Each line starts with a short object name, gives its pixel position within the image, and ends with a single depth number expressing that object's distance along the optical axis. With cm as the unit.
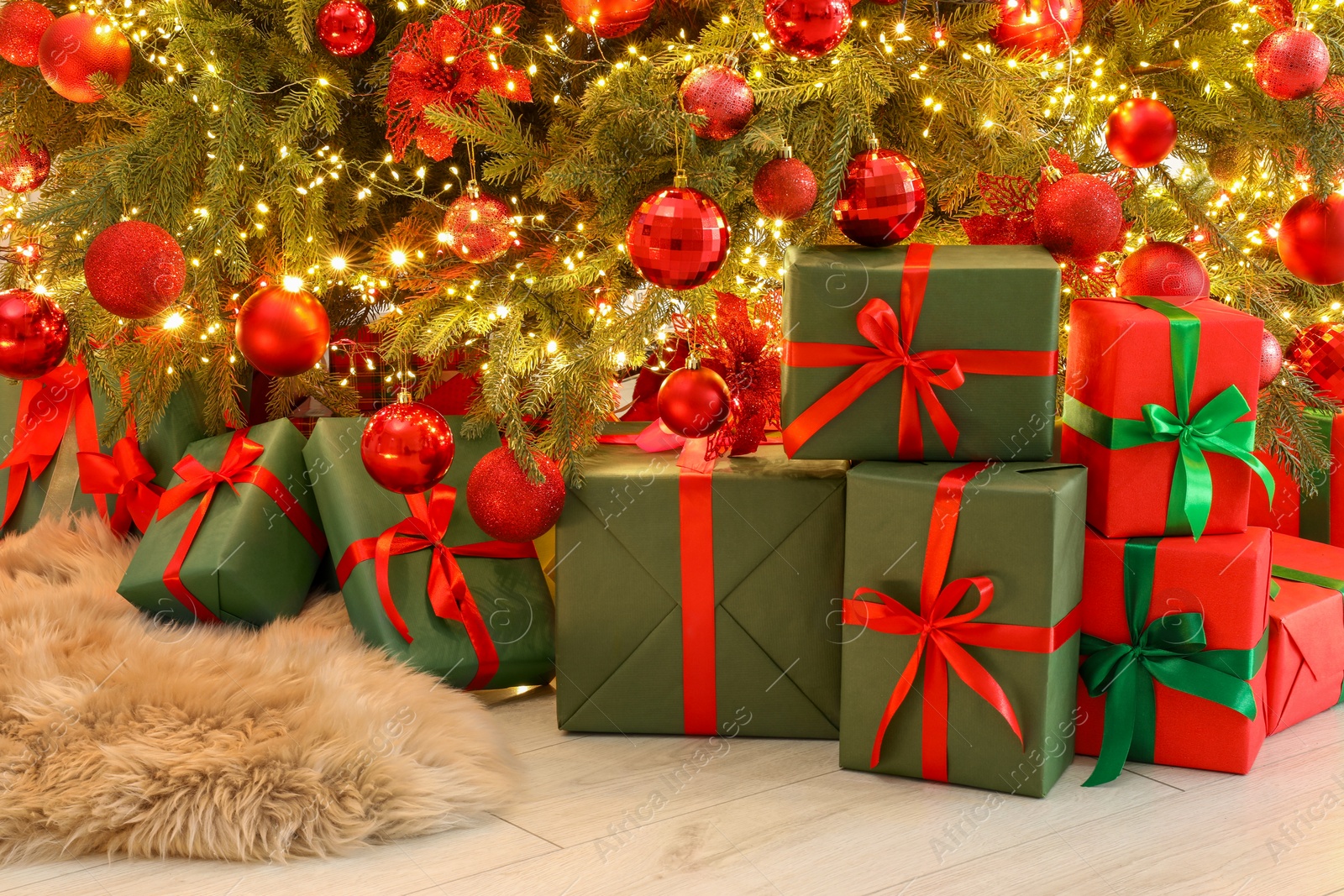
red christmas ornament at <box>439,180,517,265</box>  248
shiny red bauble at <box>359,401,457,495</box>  244
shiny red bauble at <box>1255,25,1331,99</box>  243
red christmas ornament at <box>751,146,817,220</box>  243
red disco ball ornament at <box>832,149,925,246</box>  241
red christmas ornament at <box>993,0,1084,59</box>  244
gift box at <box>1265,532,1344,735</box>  249
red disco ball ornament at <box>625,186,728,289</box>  237
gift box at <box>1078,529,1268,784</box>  241
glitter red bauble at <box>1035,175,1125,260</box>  247
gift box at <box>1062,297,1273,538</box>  241
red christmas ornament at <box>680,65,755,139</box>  240
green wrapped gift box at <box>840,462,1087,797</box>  236
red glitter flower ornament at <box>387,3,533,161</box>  249
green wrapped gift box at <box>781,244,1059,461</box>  239
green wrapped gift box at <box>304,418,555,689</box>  257
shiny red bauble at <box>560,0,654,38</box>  240
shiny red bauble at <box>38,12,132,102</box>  248
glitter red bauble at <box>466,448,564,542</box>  247
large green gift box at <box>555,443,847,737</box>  248
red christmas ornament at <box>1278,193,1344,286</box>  251
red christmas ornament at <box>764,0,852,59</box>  236
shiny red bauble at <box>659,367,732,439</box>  244
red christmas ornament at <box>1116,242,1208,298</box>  253
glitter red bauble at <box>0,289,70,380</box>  246
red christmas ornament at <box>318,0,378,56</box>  248
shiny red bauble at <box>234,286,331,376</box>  245
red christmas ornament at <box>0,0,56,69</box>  254
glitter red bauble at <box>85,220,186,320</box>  239
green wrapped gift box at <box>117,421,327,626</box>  259
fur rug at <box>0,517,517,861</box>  230
